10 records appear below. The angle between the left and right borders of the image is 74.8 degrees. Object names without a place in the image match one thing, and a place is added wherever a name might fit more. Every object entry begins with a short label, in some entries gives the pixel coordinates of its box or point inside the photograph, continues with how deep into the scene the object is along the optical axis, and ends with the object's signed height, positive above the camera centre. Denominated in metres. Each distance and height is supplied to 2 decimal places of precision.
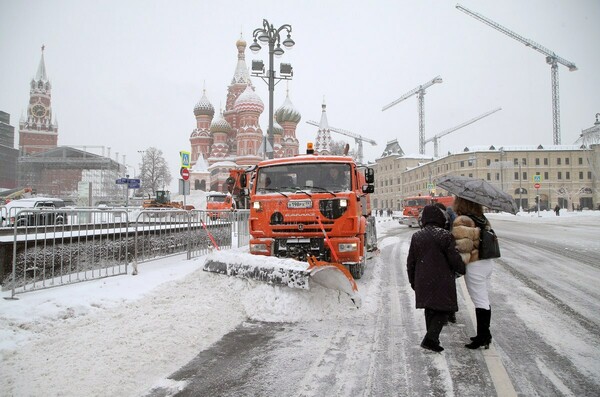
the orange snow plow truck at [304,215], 7.13 -0.12
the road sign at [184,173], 15.31 +1.42
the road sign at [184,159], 15.89 +2.09
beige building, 79.81 +8.07
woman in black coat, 4.21 -0.70
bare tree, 69.38 +7.30
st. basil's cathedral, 63.09 +13.48
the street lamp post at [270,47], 15.27 +6.59
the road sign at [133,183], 20.43 +1.38
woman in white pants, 4.40 -0.65
